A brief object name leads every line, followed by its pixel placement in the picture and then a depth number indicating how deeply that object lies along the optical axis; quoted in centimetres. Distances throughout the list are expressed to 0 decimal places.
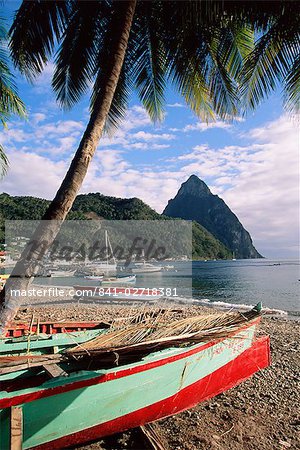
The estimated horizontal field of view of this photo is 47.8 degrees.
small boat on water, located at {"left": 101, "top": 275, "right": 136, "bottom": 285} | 3368
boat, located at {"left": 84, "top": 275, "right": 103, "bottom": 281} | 4864
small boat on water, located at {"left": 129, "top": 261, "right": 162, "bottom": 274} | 7411
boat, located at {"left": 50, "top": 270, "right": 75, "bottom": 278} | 5691
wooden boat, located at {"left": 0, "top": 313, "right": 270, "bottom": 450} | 325
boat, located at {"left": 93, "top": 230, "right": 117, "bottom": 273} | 6028
